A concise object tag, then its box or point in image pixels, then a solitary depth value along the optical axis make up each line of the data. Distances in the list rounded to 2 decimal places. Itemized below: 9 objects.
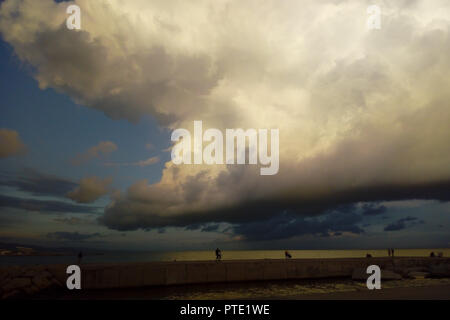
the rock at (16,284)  27.04
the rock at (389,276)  39.75
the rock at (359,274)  41.61
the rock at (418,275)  42.50
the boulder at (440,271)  43.16
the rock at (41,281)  28.66
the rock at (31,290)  27.47
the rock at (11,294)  26.33
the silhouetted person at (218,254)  41.50
